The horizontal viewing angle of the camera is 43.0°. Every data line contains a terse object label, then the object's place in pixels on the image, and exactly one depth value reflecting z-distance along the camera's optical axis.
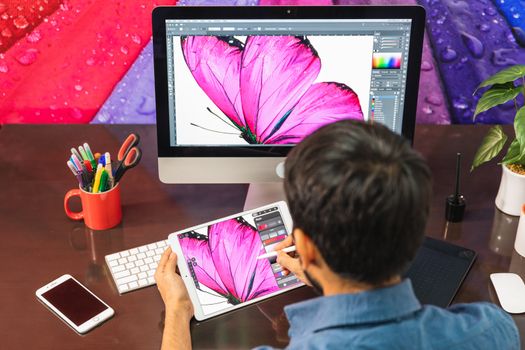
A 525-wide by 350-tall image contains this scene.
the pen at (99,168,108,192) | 1.46
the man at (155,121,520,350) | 0.80
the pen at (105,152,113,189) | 1.47
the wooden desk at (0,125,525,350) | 1.25
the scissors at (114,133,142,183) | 1.51
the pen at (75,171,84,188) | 1.46
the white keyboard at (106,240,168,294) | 1.35
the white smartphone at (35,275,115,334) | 1.26
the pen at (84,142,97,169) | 1.47
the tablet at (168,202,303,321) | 1.31
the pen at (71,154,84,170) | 1.46
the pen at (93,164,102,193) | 1.45
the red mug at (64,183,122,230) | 1.47
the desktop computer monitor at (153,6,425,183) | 1.41
